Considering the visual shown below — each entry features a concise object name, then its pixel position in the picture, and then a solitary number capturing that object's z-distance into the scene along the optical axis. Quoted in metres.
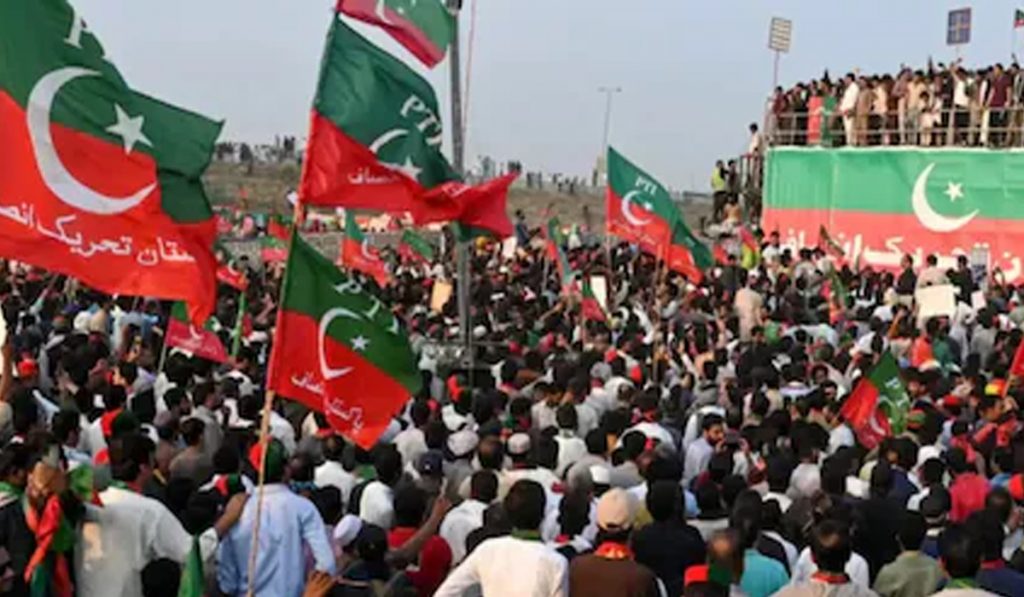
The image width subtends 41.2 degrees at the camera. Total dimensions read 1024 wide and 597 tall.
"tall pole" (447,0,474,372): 11.27
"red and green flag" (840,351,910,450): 8.98
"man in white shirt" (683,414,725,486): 8.30
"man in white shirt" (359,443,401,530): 6.53
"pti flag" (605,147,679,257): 13.29
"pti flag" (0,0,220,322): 6.90
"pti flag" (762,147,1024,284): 21.66
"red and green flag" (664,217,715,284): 13.50
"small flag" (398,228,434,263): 21.44
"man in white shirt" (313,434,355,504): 7.36
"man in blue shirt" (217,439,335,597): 5.74
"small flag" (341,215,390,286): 16.88
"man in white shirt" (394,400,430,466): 8.19
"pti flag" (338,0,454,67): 8.04
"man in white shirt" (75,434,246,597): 5.54
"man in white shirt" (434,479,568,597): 4.86
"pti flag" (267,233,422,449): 5.71
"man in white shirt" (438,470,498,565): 6.34
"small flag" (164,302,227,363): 10.23
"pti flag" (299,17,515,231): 6.26
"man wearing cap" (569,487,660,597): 4.96
